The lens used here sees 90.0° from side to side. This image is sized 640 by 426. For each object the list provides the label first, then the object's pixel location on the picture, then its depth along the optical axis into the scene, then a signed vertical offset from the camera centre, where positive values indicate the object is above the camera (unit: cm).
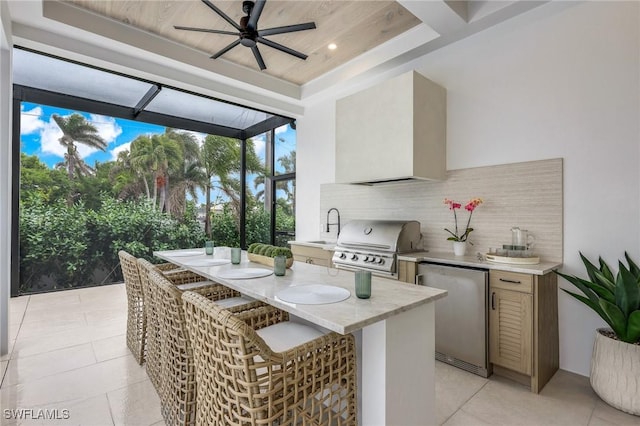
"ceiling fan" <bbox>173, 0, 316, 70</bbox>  241 +144
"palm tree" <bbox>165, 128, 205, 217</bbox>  561 +67
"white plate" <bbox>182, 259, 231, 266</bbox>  223 -36
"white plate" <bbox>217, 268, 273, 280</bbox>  181 -36
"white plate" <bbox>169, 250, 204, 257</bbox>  269 -36
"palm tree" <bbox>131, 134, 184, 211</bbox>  529 +91
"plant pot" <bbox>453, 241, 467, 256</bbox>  282 -31
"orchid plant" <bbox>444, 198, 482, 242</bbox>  277 +2
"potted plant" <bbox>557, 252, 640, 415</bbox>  185 -78
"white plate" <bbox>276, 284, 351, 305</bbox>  136 -37
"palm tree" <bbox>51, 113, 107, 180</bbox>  466 +112
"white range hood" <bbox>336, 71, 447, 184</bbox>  288 +78
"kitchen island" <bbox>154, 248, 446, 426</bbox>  124 -54
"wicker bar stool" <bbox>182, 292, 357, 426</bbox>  110 -61
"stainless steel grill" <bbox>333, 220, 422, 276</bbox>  292 -31
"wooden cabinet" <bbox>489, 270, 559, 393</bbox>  212 -79
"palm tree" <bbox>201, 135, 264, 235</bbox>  593 +90
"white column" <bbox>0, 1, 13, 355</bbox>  252 +25
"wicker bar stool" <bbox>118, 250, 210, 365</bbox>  237 -69
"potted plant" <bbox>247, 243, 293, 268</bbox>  215 -29
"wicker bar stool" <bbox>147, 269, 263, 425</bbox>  164 -78
